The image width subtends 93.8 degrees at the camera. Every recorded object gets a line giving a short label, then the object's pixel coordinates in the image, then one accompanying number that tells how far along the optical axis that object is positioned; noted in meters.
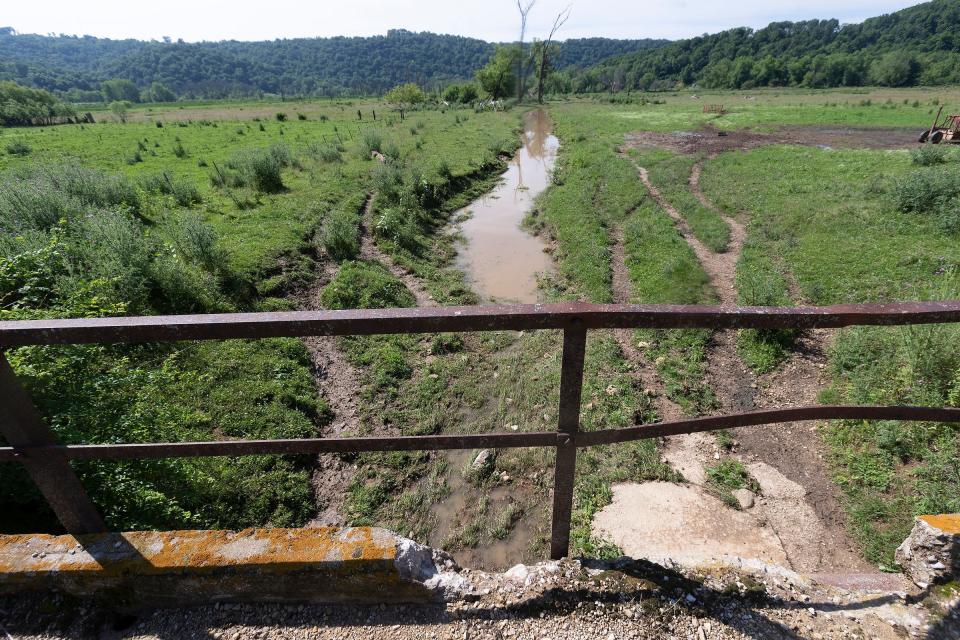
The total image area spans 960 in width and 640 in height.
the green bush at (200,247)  9.10
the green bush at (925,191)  11.31
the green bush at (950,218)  9.96
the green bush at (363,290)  9.37
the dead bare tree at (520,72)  75.06
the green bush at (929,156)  16.02
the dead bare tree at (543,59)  73.12
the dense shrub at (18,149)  23.30
